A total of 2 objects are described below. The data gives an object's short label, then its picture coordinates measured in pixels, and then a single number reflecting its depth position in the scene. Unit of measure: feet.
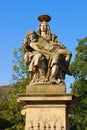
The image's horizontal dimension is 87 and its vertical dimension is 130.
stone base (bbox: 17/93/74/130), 33.35
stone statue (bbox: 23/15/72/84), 35.45
